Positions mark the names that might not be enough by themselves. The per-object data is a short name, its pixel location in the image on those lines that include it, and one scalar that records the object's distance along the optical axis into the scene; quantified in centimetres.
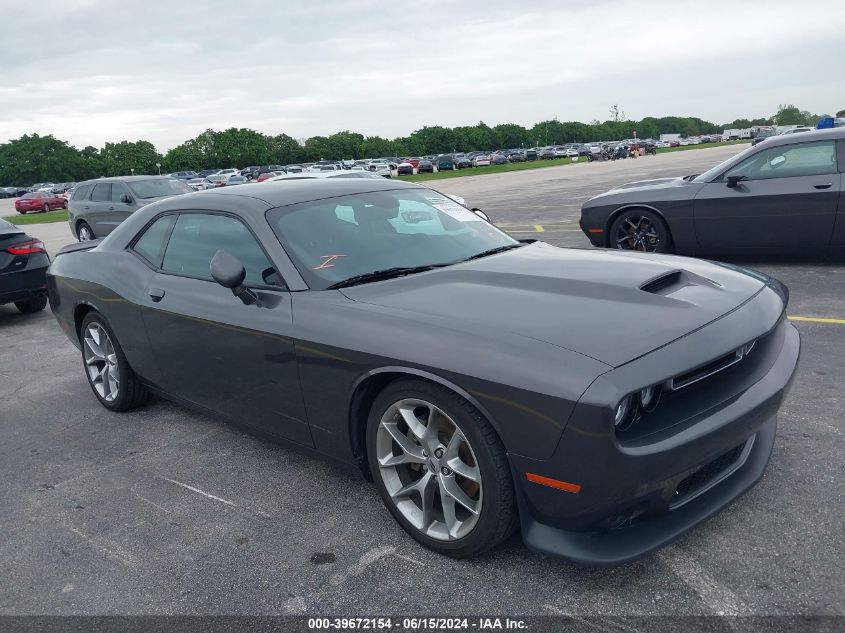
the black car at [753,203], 733
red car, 3781
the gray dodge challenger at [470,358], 234
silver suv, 1475
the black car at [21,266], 779
